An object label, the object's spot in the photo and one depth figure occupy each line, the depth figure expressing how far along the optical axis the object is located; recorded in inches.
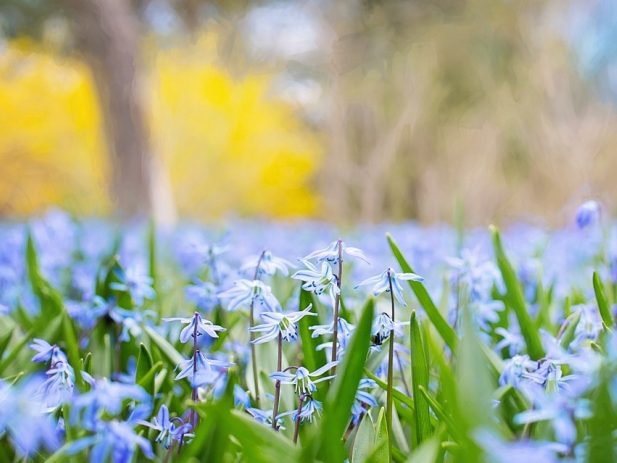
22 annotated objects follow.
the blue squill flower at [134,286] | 23.8
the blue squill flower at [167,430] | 15.8
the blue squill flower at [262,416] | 16.8
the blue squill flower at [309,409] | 16.6
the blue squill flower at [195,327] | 16.6
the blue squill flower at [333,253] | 17.1
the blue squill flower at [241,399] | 17.4
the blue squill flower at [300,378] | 16.2
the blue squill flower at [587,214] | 24.8
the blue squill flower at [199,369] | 15.9
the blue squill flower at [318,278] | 16.9
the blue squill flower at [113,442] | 13.0
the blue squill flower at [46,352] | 17.9
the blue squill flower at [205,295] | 22.9
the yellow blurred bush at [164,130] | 246.8
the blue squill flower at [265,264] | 19.2
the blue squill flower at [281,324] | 16.7
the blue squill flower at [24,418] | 12.5
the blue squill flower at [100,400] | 13.4
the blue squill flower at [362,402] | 17.1
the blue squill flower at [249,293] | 17.8
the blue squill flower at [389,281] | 16.5
